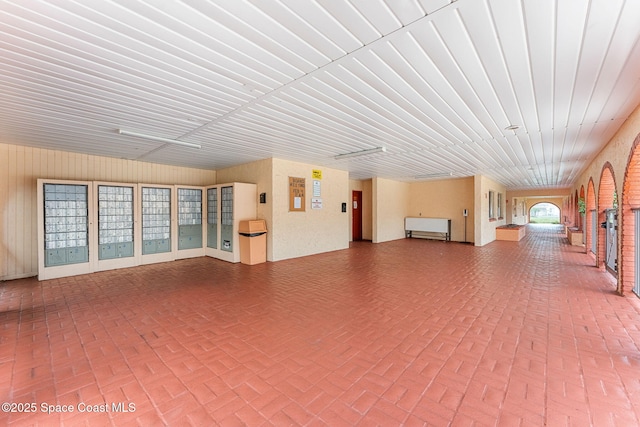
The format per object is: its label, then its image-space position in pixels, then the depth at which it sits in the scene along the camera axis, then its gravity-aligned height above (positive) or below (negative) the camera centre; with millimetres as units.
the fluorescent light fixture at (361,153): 5613 +1267
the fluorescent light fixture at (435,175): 9295 +1272
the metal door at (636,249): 3871 -575
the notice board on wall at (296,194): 6965 +431
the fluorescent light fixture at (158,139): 4281 +1253
